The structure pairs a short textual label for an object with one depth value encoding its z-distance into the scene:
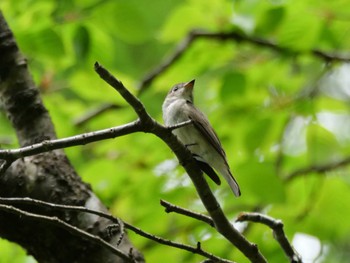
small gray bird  8.07
